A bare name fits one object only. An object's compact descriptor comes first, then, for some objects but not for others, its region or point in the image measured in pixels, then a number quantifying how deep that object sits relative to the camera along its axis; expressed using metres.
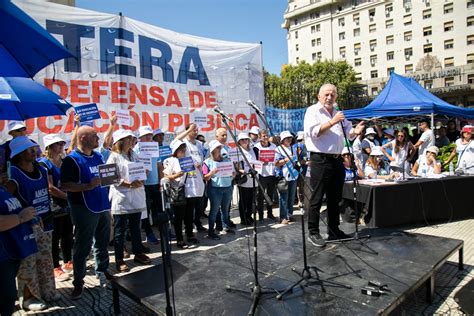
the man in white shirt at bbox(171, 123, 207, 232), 5.52
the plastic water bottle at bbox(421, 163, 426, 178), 7.53
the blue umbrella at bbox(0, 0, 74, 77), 2.34
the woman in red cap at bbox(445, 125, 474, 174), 7.25
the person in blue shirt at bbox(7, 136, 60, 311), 3.27
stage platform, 2.72
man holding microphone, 3.93
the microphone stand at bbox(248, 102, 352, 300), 2.98
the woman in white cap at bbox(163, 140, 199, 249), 5.25
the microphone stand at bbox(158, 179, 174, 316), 2.09
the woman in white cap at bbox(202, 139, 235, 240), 5.87
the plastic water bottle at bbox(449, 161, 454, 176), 7.08
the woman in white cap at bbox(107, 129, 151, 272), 4.33
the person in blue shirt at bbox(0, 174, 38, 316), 2.46
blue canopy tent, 10.24
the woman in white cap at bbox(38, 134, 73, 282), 4.32
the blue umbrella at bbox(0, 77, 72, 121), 2.83
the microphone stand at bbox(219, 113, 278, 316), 2.69
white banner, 6.13
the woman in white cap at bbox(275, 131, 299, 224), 6.81
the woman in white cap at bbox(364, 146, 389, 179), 7.04
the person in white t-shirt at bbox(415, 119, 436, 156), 9.89
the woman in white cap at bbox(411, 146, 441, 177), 7.29
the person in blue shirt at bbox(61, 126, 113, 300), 3.52
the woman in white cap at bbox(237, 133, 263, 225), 6.41
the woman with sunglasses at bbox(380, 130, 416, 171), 7.96
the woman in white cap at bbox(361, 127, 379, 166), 8.58
